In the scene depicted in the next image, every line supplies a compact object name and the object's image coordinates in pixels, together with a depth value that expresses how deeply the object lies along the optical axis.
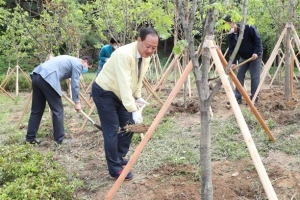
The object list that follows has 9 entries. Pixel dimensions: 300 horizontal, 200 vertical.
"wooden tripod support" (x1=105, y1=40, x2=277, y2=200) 2.34
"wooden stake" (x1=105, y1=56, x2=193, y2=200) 2.83
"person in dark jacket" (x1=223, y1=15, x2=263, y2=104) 6.18
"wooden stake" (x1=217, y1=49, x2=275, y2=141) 2.94
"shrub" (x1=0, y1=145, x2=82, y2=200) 2.92
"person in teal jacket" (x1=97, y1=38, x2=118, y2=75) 7.34
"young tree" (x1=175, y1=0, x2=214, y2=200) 2.50
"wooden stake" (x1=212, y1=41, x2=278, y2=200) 2.30
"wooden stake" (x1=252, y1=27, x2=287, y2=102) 5.51
